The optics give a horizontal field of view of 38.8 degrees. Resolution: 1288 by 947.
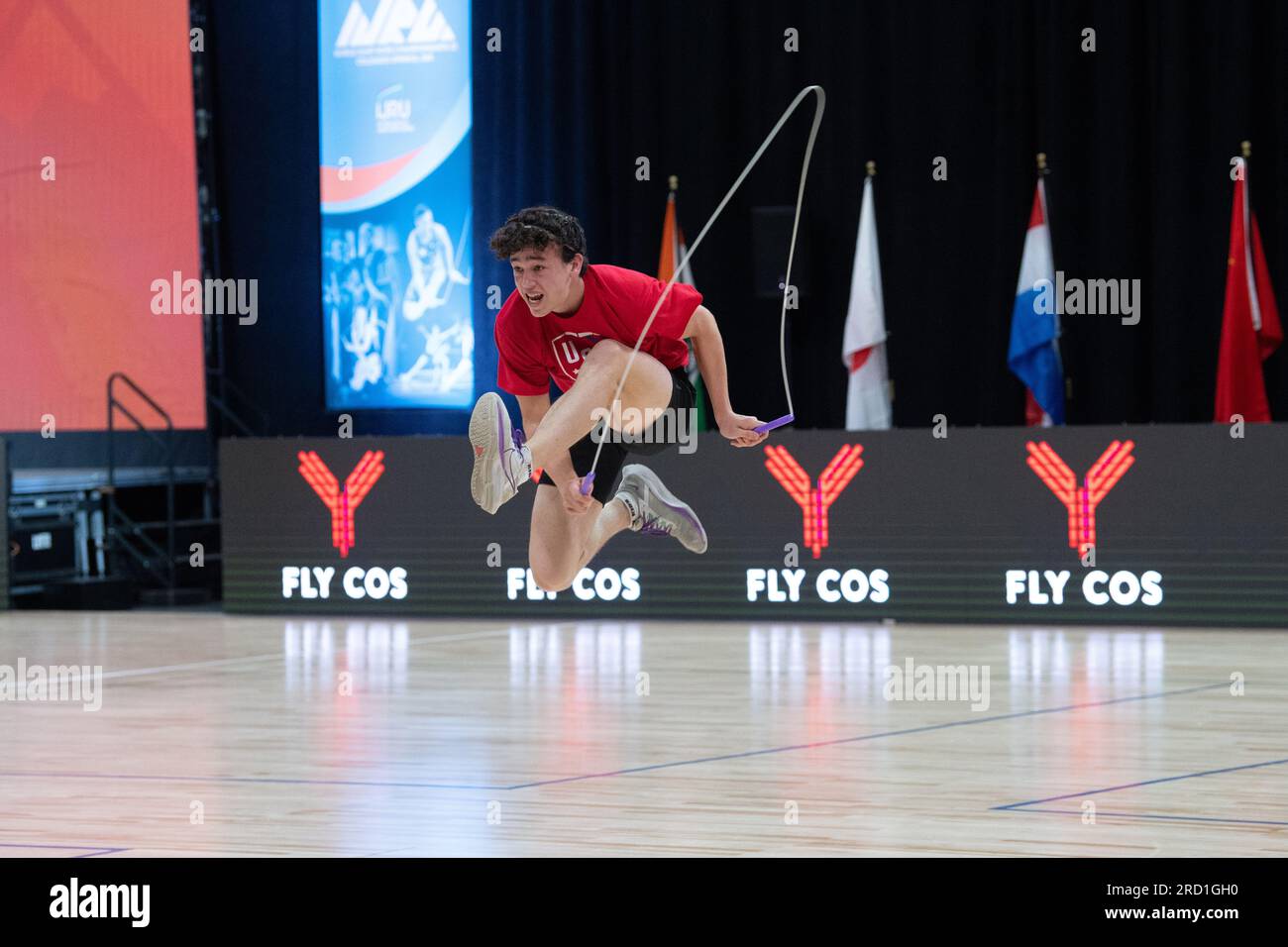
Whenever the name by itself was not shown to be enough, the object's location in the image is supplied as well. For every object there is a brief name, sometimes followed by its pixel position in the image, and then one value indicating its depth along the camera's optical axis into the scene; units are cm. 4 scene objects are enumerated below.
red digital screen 1298
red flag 1059
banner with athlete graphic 1261
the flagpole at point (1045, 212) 1105
